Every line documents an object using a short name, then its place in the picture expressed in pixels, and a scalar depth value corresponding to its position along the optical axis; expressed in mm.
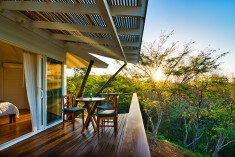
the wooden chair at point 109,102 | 4262
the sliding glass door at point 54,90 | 4051
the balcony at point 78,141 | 1147
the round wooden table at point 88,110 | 3692
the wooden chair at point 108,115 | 3380
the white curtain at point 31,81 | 3443
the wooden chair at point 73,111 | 3713
